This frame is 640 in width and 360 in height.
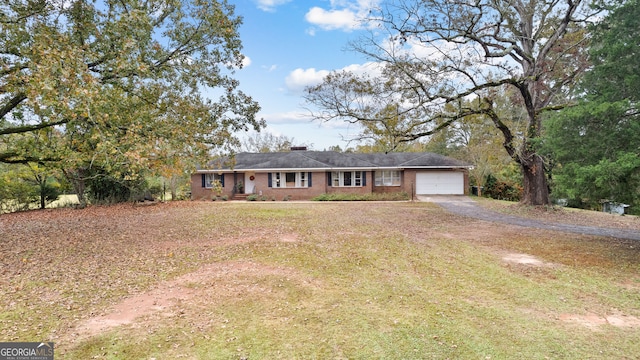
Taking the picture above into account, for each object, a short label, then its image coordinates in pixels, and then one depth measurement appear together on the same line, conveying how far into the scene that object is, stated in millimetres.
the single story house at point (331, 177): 26688
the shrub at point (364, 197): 24516
